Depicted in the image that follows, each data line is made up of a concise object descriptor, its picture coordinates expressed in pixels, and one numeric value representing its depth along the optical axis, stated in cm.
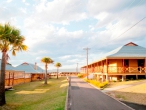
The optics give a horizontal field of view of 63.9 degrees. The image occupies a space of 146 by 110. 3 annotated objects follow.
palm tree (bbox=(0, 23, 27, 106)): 991
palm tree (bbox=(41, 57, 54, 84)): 2665
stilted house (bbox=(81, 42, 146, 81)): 2029
